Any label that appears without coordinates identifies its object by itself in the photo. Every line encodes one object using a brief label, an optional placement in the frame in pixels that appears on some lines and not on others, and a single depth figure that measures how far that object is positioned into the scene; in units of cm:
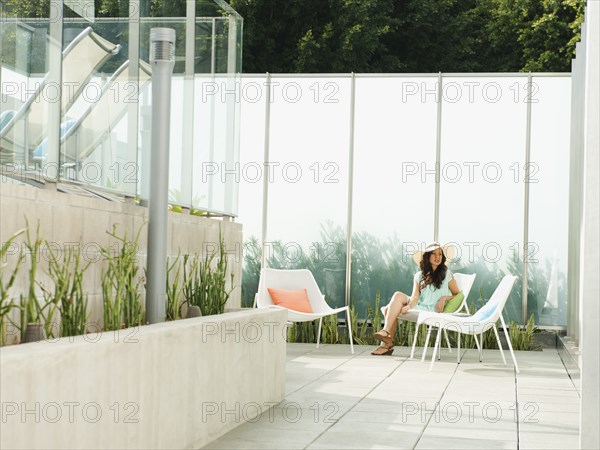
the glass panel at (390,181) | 1028
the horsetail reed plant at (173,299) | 491
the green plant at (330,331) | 973
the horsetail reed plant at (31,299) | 347
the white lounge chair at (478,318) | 768
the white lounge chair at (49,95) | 382
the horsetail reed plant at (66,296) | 363
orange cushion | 910
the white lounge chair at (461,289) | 880
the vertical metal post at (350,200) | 1038
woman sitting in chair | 874
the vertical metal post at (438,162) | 1024
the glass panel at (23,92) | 377
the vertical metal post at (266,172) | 1053
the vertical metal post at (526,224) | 1004
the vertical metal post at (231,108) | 662
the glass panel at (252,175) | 1055
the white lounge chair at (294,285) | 920
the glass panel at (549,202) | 1000
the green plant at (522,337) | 954
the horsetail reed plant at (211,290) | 524
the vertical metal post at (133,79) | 483
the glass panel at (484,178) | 1010
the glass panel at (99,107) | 424
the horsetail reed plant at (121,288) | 403
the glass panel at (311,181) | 1043
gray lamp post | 455
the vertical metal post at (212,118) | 621
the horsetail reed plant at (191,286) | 518
